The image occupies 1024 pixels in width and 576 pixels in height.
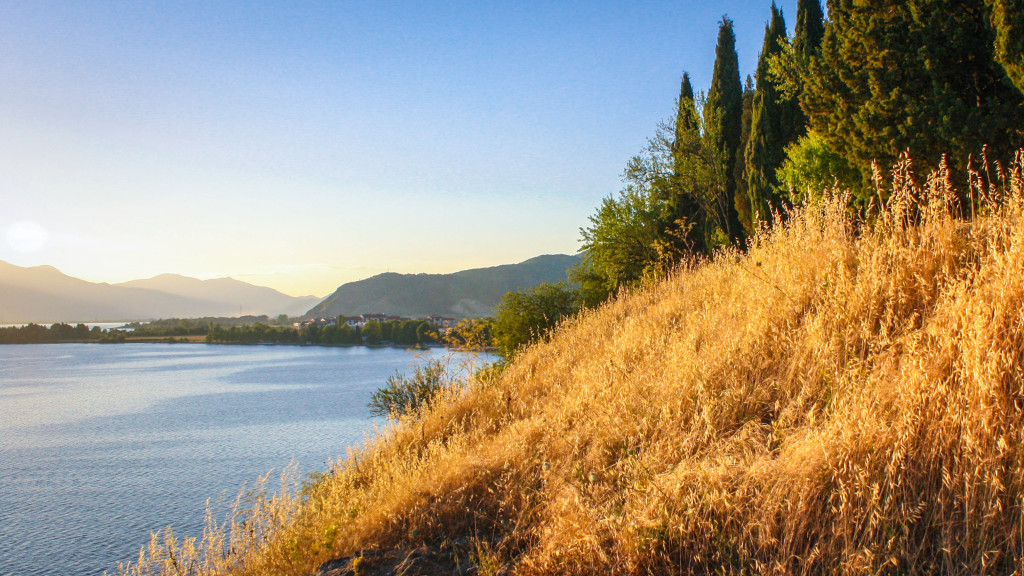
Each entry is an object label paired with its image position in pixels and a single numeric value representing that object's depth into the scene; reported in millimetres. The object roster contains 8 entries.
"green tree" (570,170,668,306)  24938
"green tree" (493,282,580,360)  23562
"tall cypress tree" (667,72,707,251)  25184
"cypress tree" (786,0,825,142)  18328
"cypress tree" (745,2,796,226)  18781
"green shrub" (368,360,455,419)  25038
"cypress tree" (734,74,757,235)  20788
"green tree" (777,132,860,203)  13711
